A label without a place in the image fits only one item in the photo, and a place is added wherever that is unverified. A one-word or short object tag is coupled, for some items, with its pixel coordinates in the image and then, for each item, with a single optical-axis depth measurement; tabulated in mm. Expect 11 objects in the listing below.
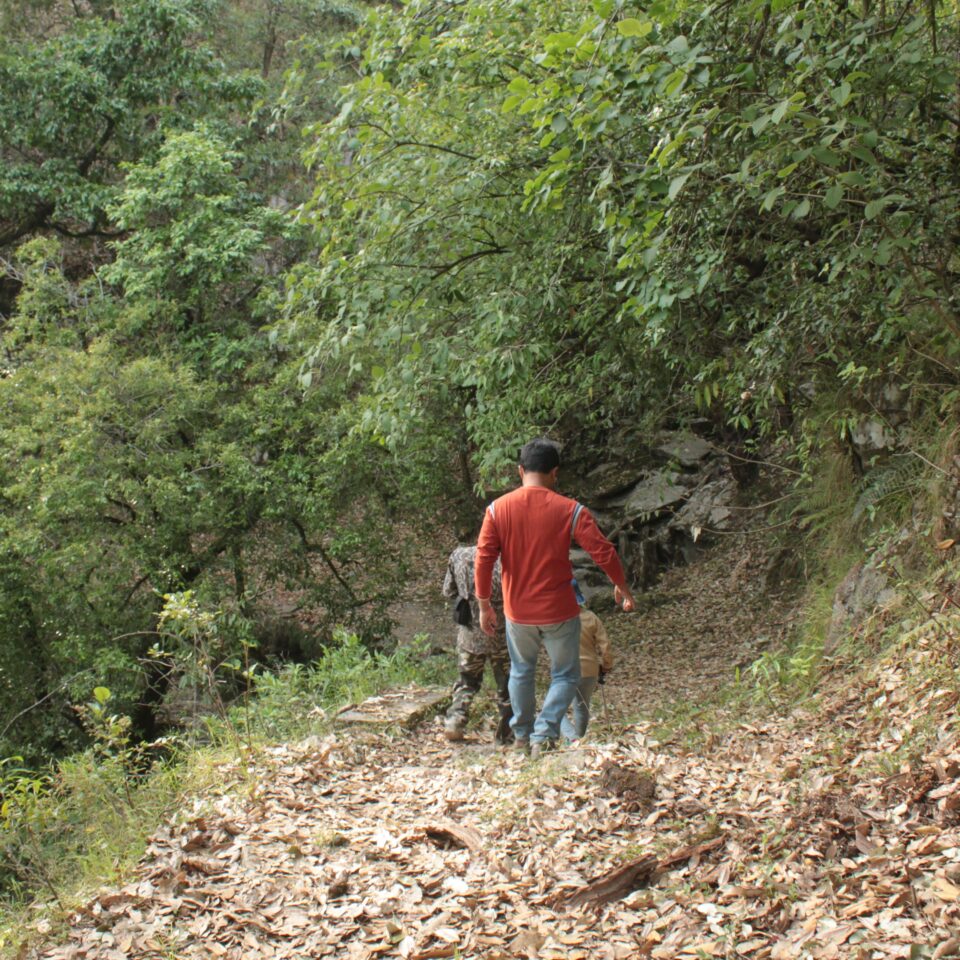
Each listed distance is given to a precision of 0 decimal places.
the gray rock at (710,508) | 14708
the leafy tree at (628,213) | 4672
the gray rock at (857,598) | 6778
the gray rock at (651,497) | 15438
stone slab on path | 6953
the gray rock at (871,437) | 7871
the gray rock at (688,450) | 15839
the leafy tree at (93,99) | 16500
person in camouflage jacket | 6434
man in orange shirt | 5457
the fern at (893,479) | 7191
